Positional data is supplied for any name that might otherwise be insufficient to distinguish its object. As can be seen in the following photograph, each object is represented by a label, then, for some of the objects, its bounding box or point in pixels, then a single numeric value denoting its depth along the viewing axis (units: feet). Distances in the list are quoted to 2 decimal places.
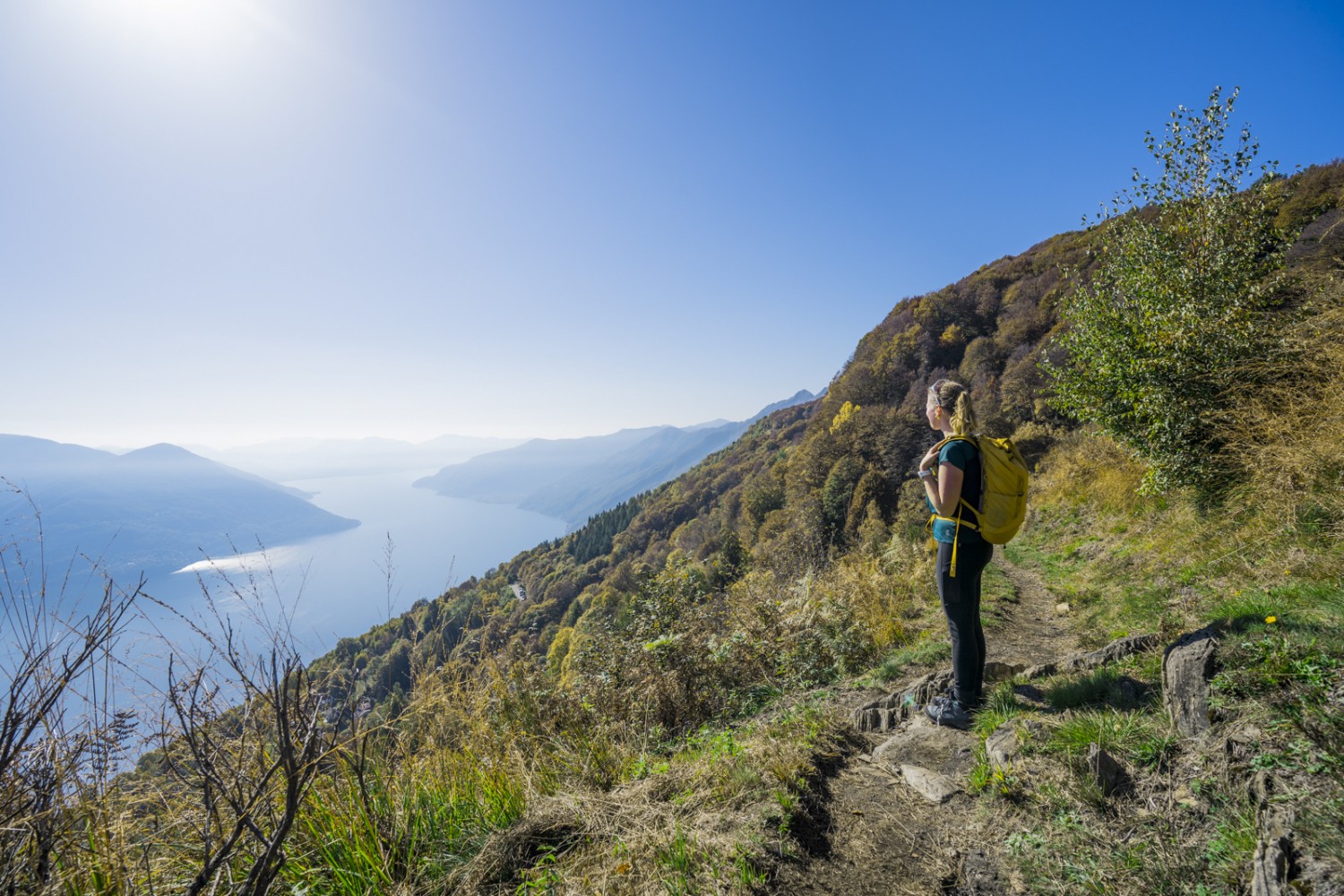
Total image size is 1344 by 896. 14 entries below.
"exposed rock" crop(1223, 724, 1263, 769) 5.83
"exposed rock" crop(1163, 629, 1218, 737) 6.98
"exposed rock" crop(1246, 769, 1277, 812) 5.21
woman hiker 9.50
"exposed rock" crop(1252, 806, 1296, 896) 4.23
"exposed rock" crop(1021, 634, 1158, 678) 10.41
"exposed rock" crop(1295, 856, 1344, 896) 4.00
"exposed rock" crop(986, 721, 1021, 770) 8.09
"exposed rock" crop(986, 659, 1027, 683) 11.93
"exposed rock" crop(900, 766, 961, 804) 8.24
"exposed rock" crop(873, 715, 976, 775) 9.02
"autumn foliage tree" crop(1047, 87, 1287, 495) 17.92
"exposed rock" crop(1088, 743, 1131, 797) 6.68
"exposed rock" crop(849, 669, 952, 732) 11.22
